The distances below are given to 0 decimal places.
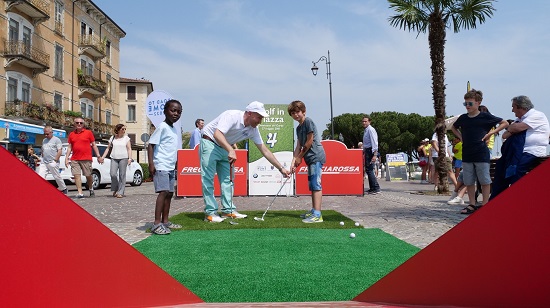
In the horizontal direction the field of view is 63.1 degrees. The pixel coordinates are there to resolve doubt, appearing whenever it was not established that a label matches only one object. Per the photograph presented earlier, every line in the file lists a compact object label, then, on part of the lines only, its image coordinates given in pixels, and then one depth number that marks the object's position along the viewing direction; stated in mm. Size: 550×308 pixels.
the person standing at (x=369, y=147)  11867
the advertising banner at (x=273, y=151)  12422
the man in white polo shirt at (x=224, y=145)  6024
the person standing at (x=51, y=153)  10484
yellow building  27266
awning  20184
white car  15359
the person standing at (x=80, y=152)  10625
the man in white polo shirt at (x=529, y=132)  6043
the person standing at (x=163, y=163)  5398
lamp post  31562
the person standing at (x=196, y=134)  11812
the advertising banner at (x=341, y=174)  12219
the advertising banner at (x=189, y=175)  11977
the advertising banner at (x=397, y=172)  26297
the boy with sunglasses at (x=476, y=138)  6832
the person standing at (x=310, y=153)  6469
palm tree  13000
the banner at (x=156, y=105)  12641
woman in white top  10727
